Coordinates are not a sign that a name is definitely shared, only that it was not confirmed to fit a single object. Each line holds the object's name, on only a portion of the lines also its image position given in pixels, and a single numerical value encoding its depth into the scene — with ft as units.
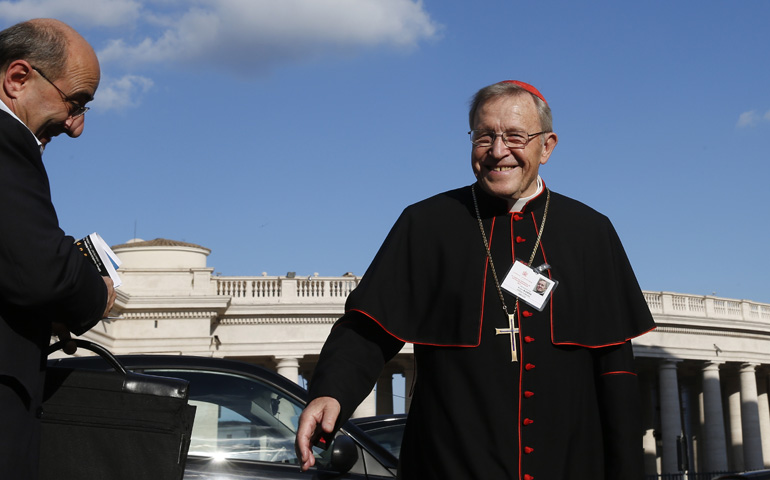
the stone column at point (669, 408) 153.48
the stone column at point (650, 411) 184.85
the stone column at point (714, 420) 160.15
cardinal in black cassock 10.79
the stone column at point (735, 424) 176.14
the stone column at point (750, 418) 168.04
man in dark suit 8.76
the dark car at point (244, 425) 17.67
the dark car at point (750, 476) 21.28
